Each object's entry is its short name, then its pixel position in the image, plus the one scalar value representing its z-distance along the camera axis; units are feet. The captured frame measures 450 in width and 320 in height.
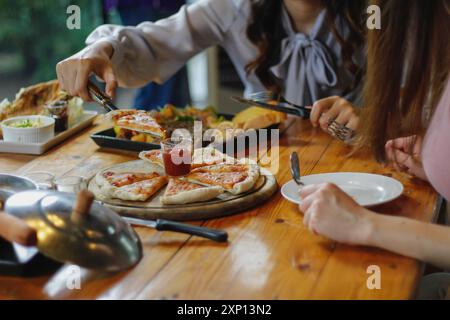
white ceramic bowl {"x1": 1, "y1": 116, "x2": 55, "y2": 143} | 6.15
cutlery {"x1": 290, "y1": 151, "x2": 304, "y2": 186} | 4.82
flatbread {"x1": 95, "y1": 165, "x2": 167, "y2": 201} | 4.59
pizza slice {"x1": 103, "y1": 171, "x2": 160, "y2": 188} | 4.83
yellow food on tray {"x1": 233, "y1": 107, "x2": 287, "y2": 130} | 6.46
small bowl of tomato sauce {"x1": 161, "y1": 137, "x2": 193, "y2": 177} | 5.09
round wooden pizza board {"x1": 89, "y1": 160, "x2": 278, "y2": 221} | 4.39
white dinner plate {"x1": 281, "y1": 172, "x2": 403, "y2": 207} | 4.60
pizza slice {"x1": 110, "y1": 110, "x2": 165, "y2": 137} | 5.92
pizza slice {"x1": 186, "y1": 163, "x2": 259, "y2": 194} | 4.74
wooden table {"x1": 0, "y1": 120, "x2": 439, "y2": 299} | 3.43
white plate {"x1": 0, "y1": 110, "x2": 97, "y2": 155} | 6.07
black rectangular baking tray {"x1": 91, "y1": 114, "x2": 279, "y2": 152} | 5.99
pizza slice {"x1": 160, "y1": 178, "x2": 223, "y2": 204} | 4.50
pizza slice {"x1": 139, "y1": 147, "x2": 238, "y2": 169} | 5.41
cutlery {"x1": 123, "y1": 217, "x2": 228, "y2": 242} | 3.99
